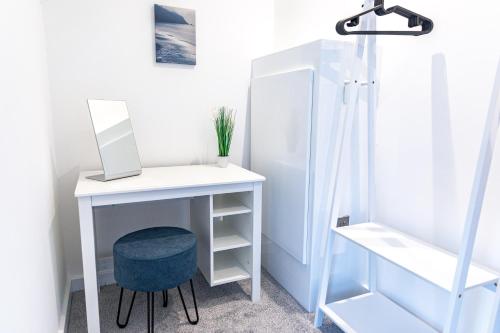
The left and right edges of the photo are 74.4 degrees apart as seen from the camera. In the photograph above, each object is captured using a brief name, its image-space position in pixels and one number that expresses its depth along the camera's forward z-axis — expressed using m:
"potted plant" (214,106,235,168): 2.12
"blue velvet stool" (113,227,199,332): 1.46
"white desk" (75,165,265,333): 1.53
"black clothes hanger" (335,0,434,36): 1.31
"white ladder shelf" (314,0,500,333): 1.00
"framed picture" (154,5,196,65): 2.04
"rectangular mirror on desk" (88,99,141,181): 1.71
